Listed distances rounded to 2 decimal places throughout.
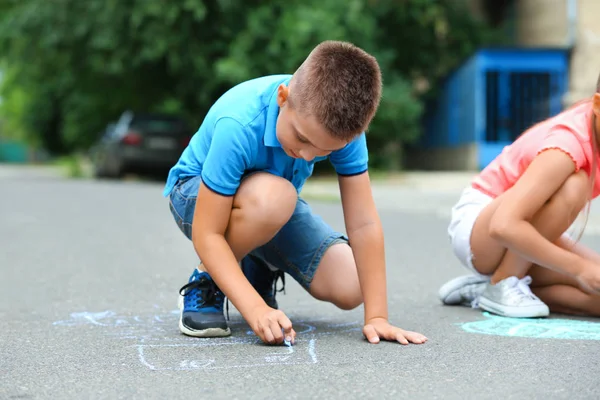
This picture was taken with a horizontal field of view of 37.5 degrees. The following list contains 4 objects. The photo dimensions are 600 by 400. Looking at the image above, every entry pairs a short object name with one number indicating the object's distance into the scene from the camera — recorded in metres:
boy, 2.82
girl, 3.41
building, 16.19
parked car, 15.54
